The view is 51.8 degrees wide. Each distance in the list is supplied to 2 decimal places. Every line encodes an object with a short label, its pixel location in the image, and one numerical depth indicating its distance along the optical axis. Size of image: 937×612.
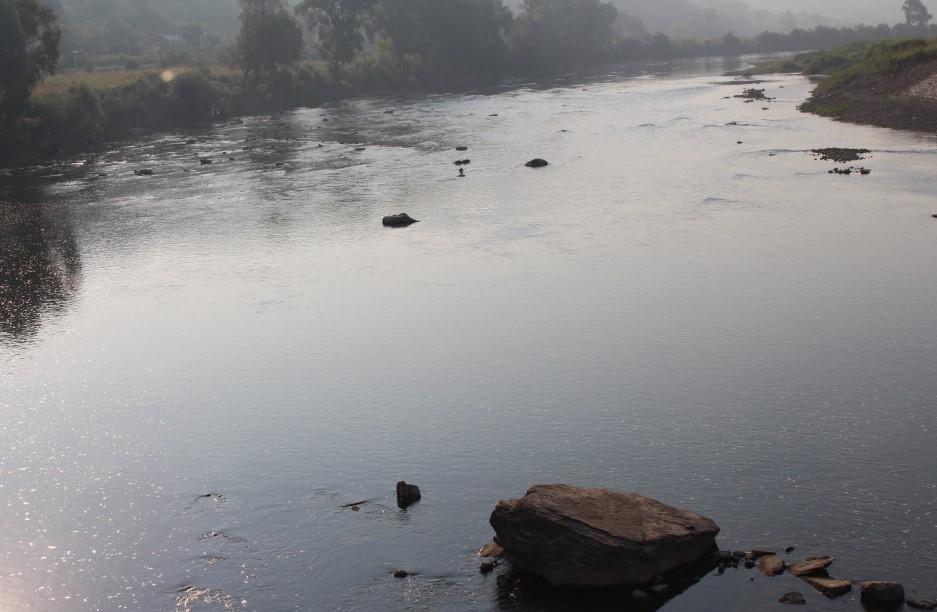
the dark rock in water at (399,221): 40.97
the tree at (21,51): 65.44
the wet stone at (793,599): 13.90
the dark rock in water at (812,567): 14.52
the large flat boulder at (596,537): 14.58
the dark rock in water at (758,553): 15.12
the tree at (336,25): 119.38
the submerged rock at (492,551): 15.65
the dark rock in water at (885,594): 13.66
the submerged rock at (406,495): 17.28
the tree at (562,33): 149.51
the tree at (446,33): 127.38
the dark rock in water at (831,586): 14.02
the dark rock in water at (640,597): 14.38
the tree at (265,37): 102.69
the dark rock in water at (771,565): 14.67
